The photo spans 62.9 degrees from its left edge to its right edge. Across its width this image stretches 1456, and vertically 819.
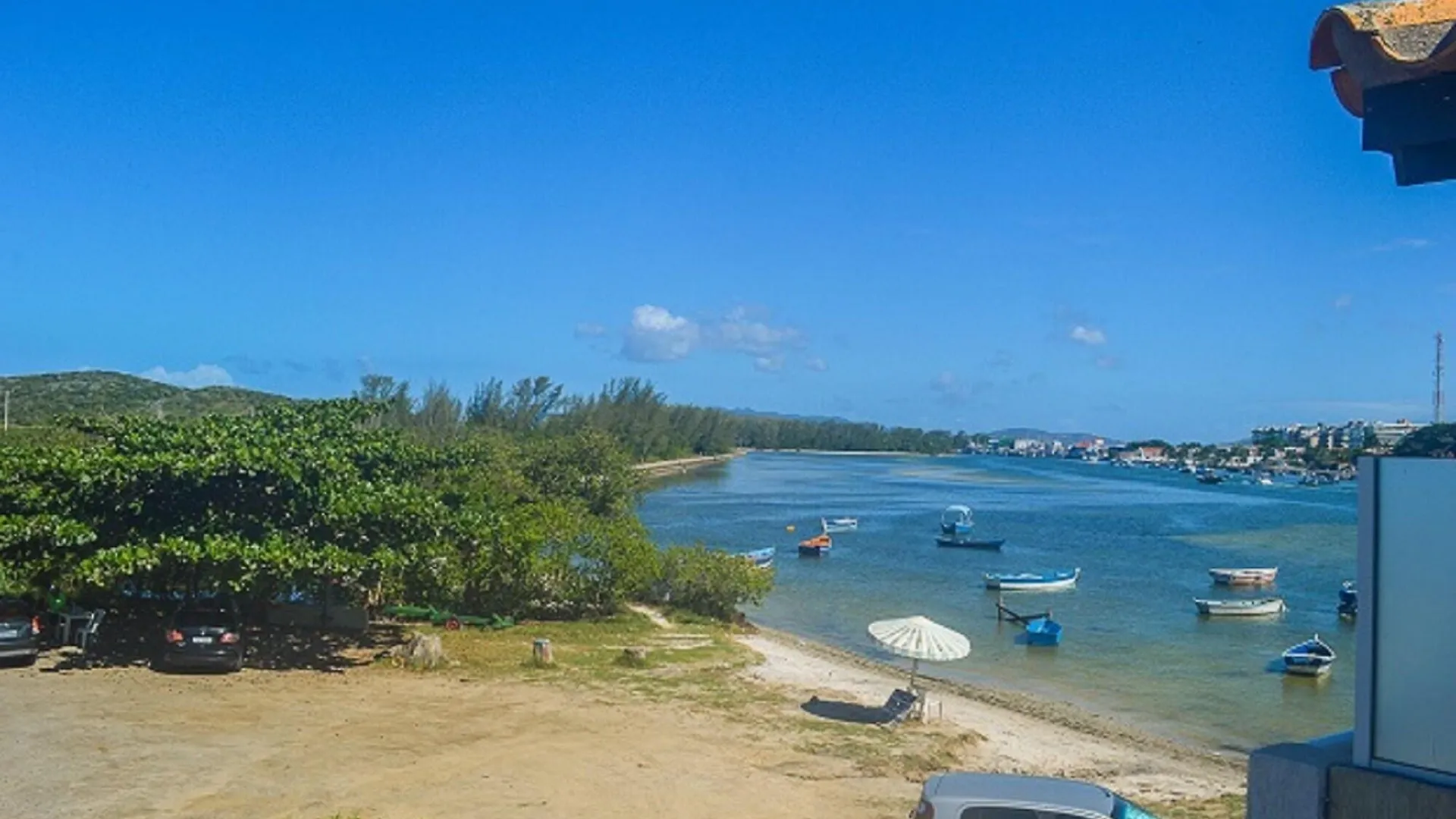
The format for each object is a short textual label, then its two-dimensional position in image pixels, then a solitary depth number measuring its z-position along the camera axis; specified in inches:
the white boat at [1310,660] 1226.6
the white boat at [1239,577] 1990.7
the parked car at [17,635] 721.6
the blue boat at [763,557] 1951.3
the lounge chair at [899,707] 738.8
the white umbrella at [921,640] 775.1
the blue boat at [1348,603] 1681.8
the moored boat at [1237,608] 1649.9
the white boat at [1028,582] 1886.1
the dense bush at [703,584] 1227.2
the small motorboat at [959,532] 2571.4
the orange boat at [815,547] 2337.6
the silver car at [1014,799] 357.1
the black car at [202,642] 721.6
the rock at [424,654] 785.6
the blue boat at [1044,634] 1379.2
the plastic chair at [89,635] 772.6
